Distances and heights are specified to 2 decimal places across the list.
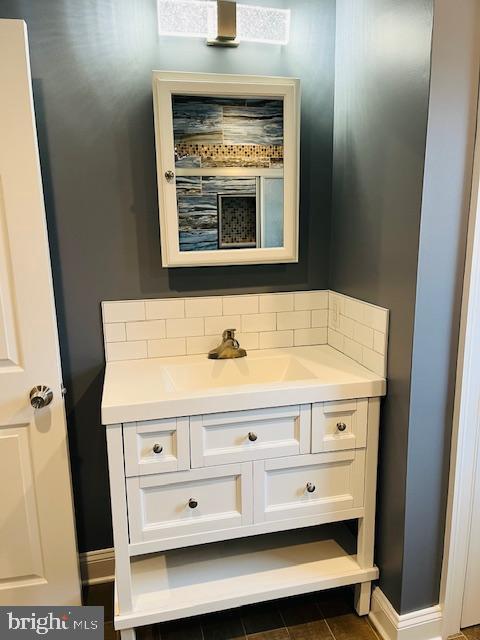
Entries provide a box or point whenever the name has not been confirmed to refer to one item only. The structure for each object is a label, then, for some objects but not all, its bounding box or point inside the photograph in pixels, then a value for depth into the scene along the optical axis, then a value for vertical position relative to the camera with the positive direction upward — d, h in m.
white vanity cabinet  1.48 -0.89
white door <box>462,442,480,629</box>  1.61 -1.21
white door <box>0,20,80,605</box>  1.49 -0.52
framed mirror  1.74 +0.22
